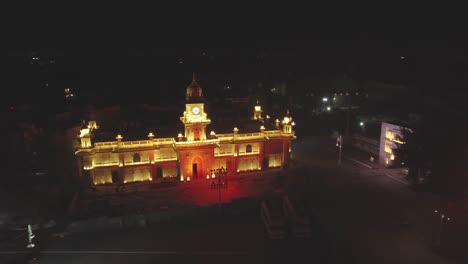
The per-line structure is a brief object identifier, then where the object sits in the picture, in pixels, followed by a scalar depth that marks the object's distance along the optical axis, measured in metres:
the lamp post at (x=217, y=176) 41.06
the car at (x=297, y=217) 30.34
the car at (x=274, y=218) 30.17
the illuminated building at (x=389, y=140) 44.66
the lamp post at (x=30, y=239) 28.70
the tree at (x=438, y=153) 36.69
